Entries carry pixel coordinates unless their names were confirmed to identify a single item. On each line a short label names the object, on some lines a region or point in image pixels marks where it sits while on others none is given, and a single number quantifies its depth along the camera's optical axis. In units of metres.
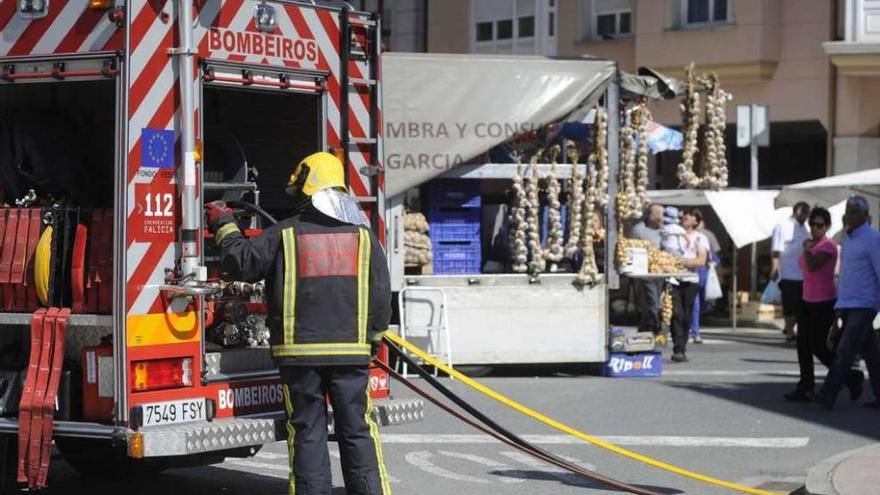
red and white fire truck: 7.50
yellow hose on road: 8.84
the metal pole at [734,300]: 22.00
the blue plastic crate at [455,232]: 14.99
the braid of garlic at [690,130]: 16.30
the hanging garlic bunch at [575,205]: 14.88
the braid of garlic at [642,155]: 15.45
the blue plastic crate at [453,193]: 15.06
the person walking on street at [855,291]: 12.52
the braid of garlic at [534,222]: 14.84
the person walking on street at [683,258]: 16.73
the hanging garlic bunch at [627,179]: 14.95
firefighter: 7.48
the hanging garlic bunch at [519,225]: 14.83
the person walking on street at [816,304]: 13.07
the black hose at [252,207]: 8.53
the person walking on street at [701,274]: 19.24
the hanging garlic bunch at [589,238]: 14.86
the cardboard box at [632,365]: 15.16
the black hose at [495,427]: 8.55
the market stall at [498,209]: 14.55
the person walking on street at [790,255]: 16.91
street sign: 22.06
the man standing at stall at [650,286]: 16.39
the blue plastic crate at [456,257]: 15.01
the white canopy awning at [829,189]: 18.55
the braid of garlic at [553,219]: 14.88
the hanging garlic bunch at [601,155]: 14.86
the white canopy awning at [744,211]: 21.41
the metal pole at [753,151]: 22.09
